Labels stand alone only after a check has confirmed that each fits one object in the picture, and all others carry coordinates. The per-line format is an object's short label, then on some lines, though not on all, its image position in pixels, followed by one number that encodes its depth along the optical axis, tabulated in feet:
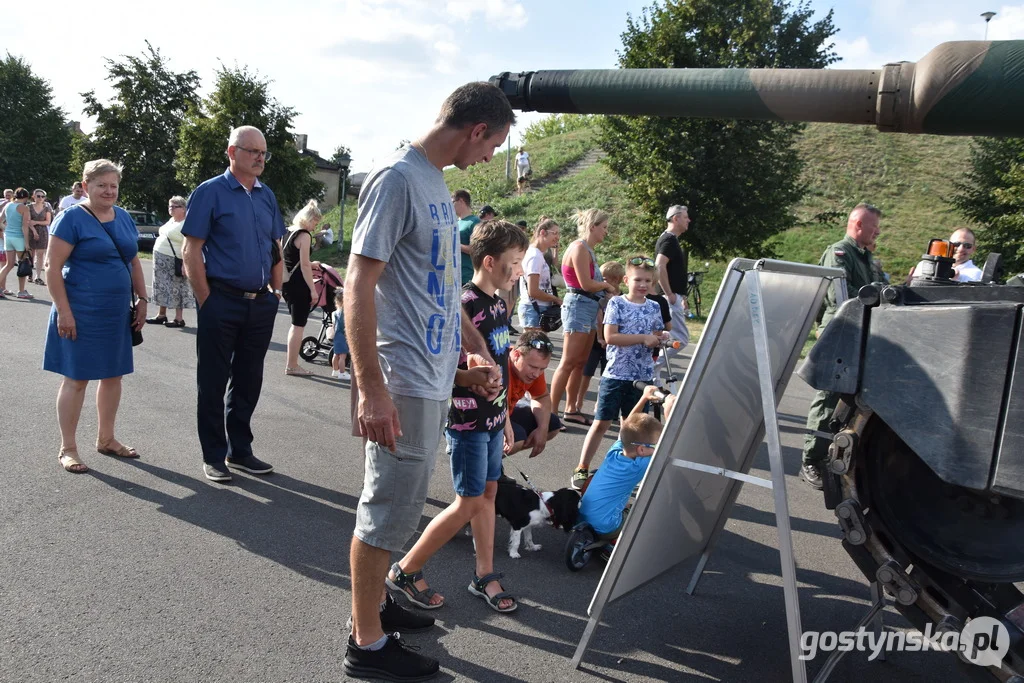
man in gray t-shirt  9.11
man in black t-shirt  26.84
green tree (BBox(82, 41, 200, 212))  154.71
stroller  31.63
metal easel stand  9.45
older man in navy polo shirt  16.79
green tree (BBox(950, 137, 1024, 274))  65.82
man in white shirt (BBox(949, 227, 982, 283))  27.84
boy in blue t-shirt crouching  14.43
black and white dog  14.85
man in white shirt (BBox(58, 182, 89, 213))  45.61
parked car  96.50
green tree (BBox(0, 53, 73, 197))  175.32
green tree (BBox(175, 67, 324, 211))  113.60
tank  8.27
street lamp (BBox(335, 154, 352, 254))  86.45
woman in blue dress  16.70
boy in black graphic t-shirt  11.81
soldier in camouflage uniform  19.53
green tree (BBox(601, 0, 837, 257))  69.26
